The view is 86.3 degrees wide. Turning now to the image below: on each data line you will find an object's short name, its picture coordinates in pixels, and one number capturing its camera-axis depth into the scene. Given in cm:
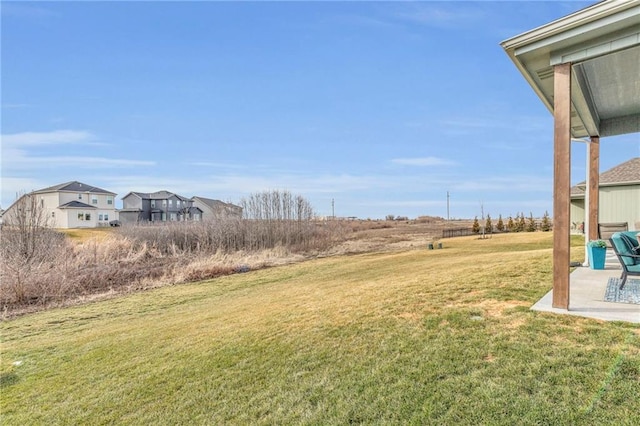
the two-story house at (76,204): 3719
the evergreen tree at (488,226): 3081
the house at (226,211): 2378
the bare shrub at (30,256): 1122
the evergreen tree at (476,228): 3225
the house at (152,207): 4372
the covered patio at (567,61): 379
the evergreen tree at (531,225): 2875
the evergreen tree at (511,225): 3083
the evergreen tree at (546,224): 2791
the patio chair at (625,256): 496
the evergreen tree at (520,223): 3028
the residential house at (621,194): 1471
